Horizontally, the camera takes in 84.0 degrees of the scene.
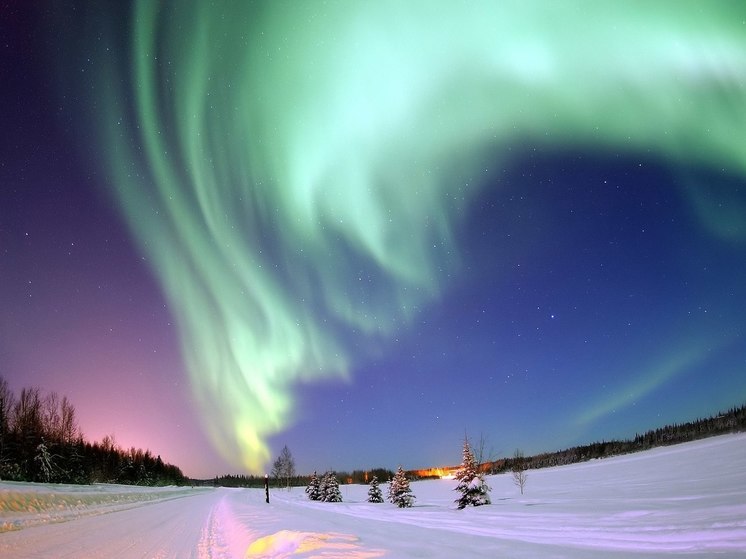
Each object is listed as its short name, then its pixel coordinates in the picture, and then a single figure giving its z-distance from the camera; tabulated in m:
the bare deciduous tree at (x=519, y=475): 33.83
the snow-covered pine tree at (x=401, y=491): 33.00
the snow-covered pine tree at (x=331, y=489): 43.81
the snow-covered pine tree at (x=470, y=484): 27.02
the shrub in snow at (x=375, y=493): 41.80
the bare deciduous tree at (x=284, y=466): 94.69
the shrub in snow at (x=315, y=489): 47.46
